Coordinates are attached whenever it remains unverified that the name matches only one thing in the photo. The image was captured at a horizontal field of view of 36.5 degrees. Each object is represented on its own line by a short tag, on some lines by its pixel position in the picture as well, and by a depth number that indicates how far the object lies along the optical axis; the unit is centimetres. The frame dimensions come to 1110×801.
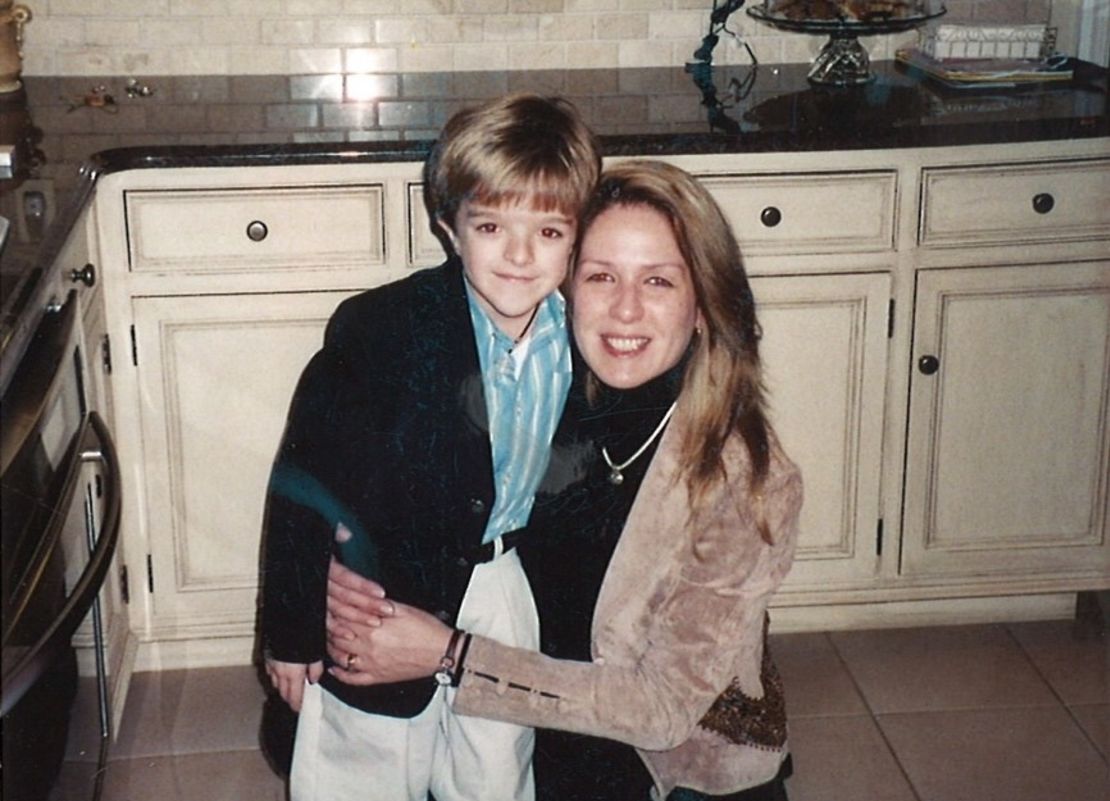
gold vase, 297
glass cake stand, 304
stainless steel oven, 172
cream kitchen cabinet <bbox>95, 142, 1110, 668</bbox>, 273
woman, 192
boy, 214
